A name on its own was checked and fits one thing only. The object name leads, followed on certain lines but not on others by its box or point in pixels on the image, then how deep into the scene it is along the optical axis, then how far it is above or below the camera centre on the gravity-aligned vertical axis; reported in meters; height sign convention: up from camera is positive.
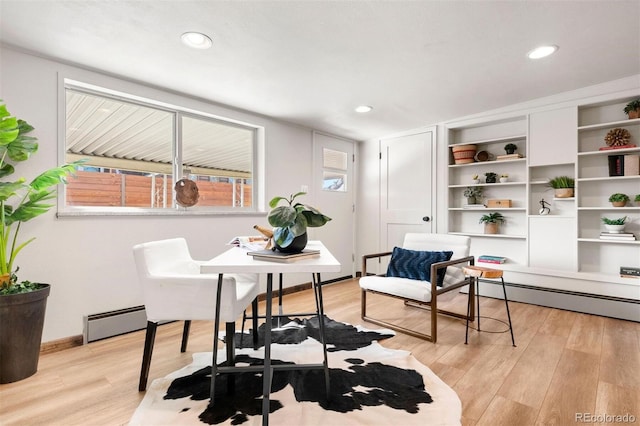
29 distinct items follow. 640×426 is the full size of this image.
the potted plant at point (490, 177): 3.93 +0.47
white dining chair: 1.71 -0.45
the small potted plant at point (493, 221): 3.92 -0.07
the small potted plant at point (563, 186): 3.34 +0.31
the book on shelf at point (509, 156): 3.71 +0.69
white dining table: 1.33 -0.23
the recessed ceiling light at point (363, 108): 3.59 +1.23
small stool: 2.43 -0.45
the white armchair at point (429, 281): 2.53 -0.57
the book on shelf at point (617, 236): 2.97 -0.20
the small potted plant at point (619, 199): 3.04 +0.15
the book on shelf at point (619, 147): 3.02 +0.66
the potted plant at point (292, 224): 1.47 -0.04
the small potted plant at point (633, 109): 2.98 +1.01
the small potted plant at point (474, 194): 4.09 +0.27
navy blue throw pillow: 2.81 -0.44
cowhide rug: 1.56 -0.99
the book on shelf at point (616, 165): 3.04 +0.48
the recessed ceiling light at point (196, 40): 2.13 +1.21
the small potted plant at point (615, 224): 3.06 -0.09
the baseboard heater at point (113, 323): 2.56 -0.91
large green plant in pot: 1.92 -0.36
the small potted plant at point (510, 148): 3.77 +0.80
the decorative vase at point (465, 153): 4.02 +0.79
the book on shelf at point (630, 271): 2.97 -0.53
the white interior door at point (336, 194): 4.61 +0.32
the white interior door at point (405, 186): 4.43 +0.42
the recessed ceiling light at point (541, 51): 2.33 +1.24
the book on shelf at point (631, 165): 2.96 +0.47
